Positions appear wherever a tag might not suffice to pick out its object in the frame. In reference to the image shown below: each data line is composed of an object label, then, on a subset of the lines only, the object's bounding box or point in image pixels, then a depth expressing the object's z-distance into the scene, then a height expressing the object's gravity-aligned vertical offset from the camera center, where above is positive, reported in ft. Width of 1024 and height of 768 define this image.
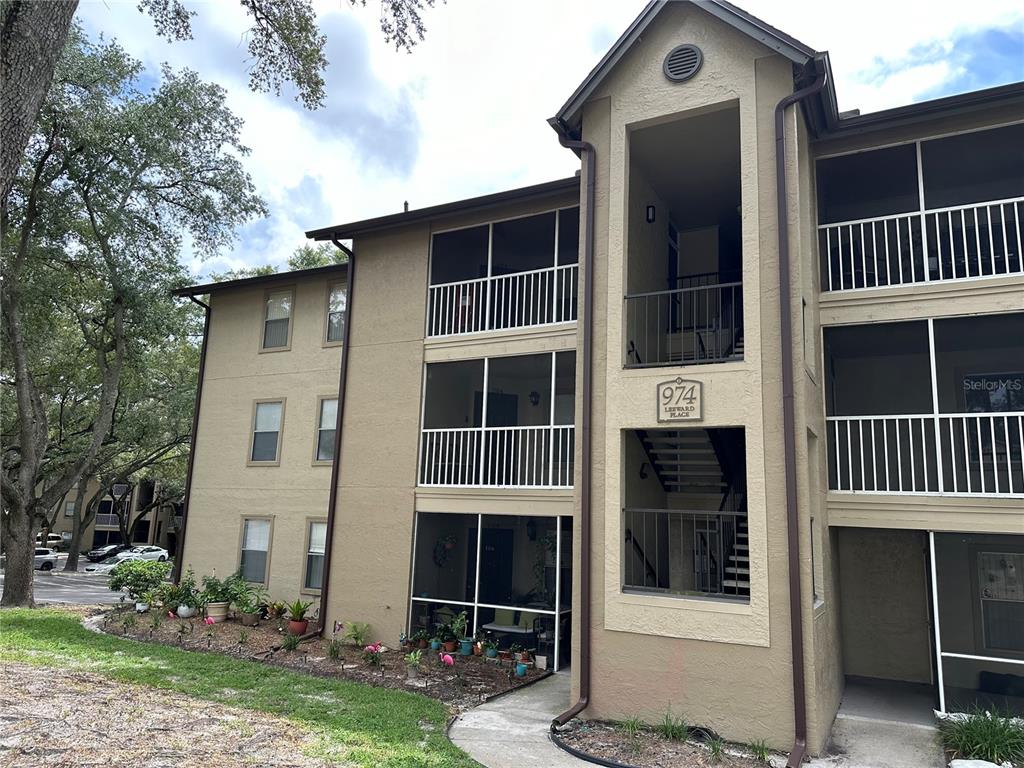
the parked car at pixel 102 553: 123.03 -11.51
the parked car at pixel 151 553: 115.75 -10.65
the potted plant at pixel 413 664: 33.40 -7.99
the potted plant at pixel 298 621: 41.57 -7.54
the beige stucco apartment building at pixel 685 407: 26.76 +4.96
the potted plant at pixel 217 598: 45.29 -6.97
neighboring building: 158.61 -7.95
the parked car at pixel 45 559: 110.93 -11.81
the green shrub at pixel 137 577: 50.52 -6.37
